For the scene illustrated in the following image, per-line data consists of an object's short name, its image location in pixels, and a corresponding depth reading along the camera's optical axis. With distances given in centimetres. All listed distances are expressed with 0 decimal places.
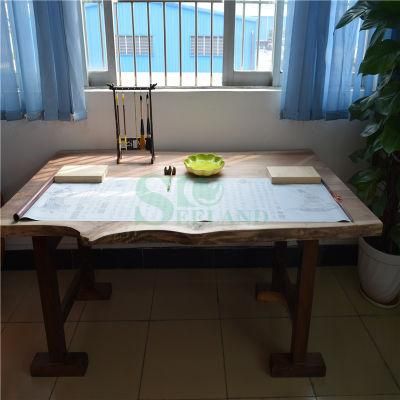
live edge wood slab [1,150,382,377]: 133
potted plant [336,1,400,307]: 162
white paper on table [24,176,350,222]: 142
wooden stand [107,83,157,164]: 185
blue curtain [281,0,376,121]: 187
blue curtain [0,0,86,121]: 185
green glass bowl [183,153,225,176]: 177
